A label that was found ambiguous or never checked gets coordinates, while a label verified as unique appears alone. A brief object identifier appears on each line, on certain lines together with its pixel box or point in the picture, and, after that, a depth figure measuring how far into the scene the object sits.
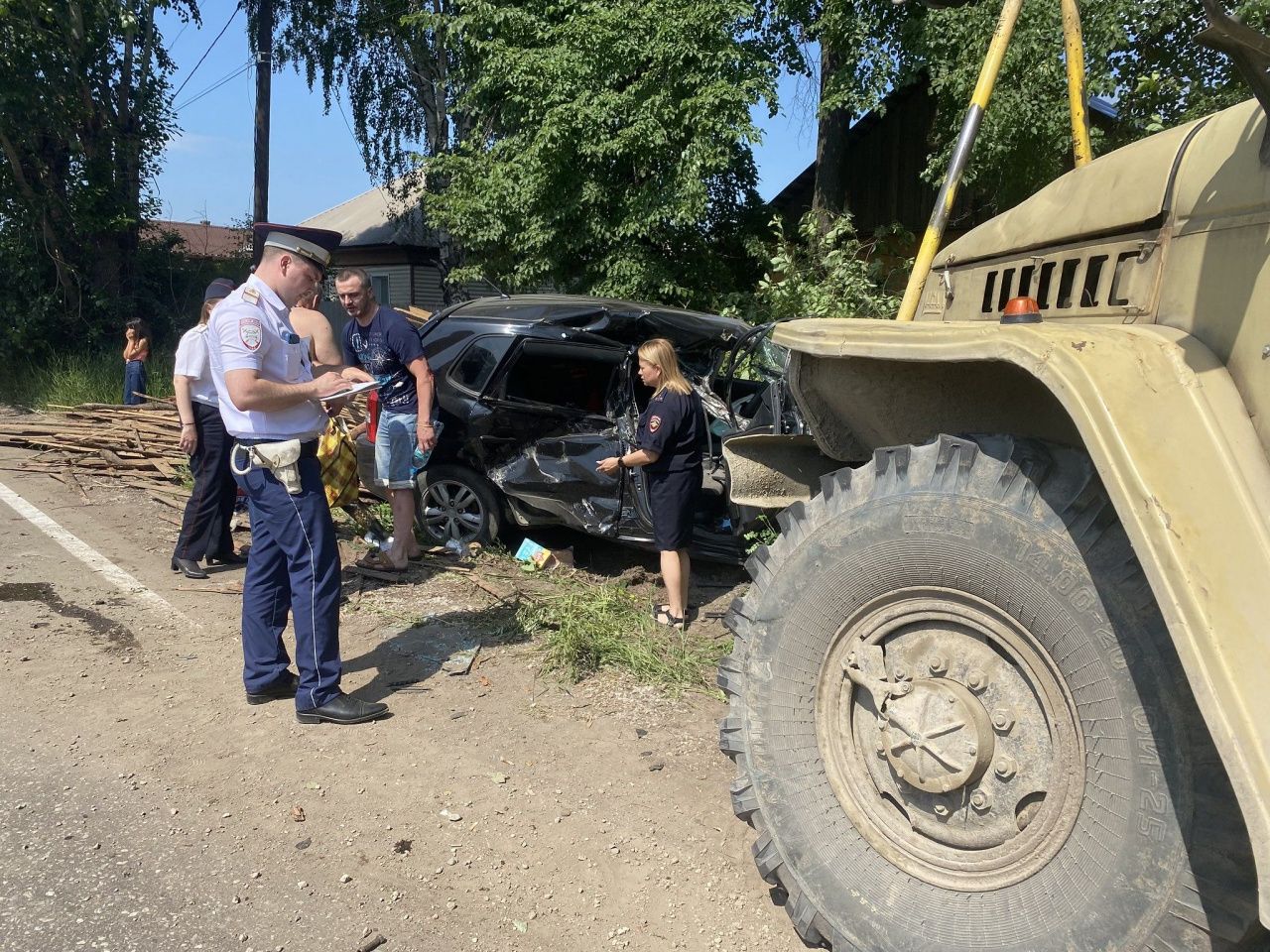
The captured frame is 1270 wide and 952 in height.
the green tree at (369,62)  21.56
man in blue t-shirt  6.11
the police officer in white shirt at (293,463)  3.92
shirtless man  5.47
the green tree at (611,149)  12.38
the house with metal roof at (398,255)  28.17
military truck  1.71
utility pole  21.20
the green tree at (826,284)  10.20
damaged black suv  6.04
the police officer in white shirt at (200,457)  6.20
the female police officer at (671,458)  5.27
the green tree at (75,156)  15.13
